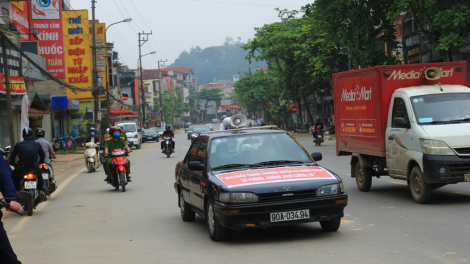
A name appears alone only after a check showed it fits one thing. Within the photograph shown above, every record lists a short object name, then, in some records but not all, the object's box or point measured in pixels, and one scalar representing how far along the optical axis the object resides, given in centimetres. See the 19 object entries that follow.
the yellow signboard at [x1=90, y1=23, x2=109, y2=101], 5112
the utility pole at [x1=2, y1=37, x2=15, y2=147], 2134
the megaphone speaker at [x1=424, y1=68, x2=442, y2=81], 1118
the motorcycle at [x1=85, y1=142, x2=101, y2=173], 2280
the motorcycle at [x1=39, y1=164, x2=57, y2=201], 1242
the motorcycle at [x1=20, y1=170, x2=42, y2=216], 1117
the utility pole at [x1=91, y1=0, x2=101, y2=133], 3829
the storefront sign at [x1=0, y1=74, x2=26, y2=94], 2645
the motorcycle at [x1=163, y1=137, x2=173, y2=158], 3000
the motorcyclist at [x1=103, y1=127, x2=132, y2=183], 1527
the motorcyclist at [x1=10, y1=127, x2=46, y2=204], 1141
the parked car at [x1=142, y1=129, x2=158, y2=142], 6138
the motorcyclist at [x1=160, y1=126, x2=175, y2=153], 3022
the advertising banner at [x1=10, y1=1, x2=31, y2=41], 3011
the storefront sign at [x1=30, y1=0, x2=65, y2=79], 3307
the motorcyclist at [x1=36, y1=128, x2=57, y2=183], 1330
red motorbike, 1508
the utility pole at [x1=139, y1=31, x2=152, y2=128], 7400
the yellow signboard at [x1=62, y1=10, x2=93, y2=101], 4366
